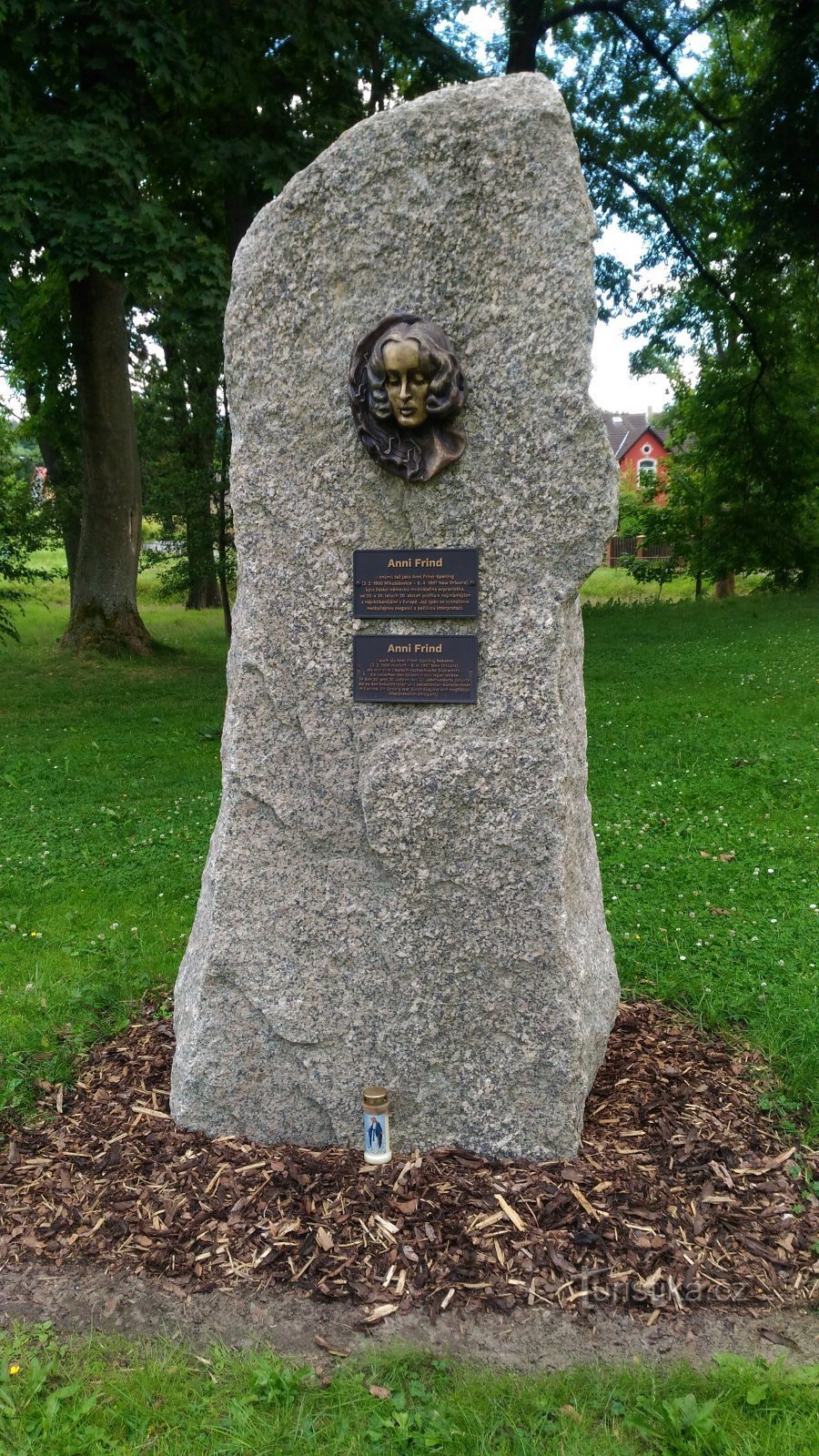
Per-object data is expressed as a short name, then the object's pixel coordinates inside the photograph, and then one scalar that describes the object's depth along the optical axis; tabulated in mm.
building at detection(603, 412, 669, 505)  55562
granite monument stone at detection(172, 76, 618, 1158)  3238
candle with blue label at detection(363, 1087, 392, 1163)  3533
